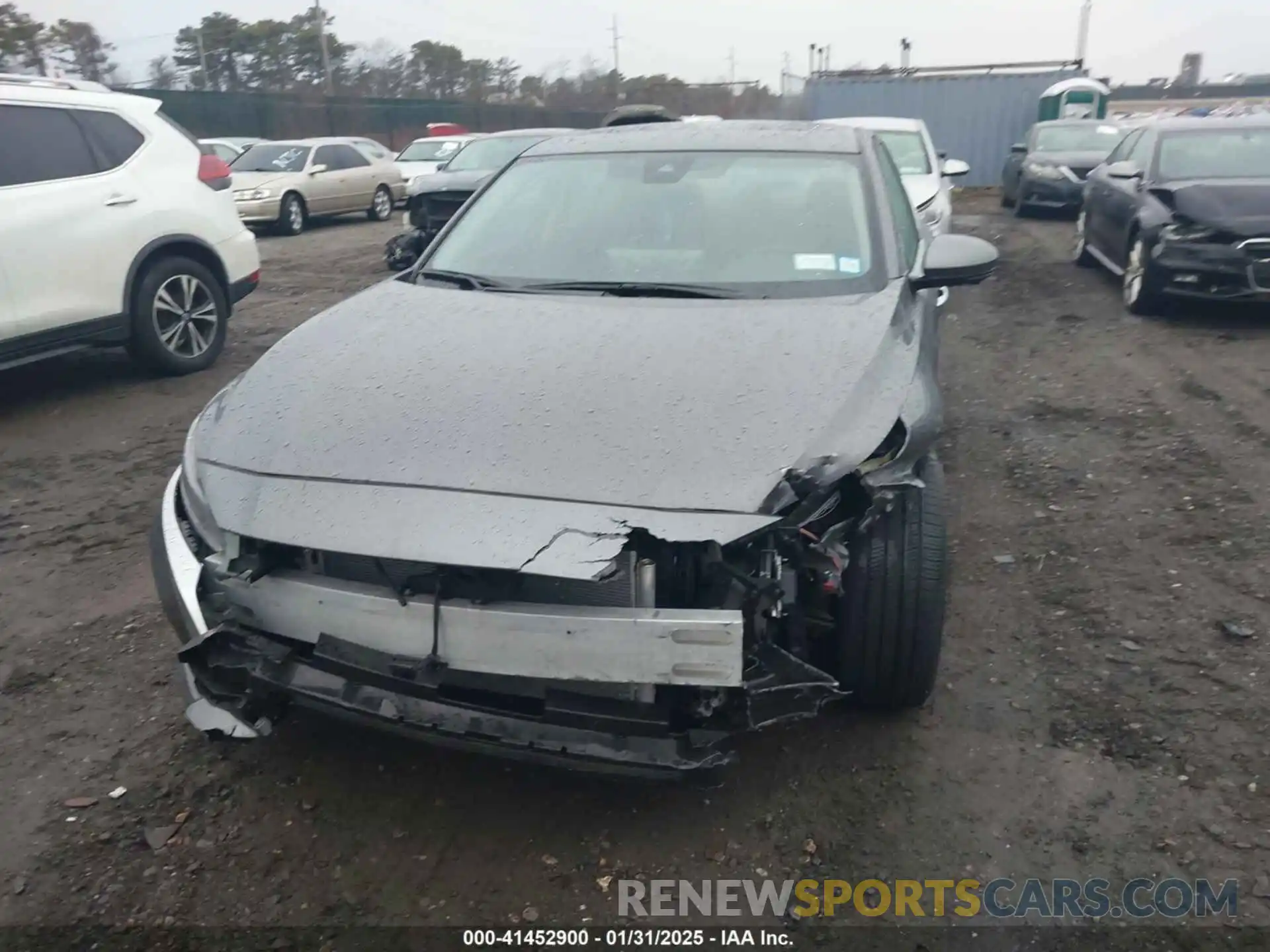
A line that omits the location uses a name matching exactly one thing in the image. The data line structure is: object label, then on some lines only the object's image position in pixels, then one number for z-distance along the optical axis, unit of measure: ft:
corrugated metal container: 68.95
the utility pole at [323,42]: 127.34
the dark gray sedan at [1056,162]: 45.29
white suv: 18.56
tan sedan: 48.73
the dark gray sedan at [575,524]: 6.86
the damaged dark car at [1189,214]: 22.39
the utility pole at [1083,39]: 130.21
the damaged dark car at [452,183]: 32.71
